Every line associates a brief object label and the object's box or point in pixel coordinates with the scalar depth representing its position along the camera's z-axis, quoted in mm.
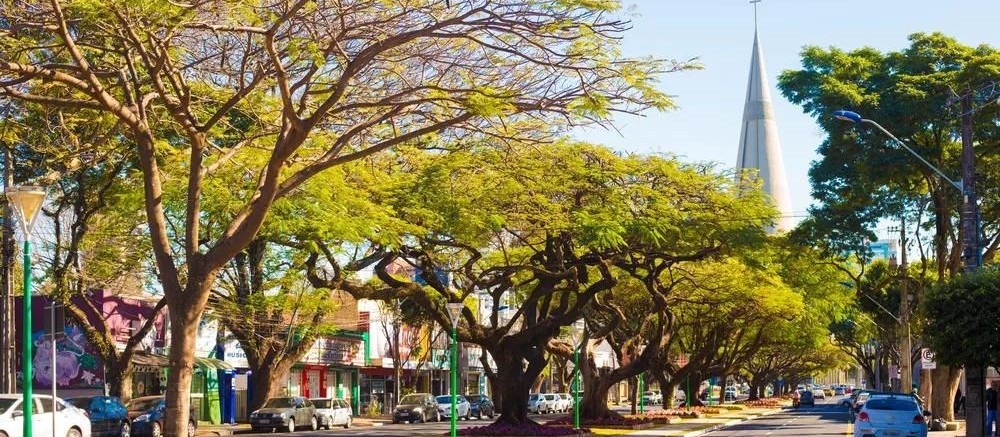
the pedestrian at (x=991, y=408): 36175
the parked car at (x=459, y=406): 63775
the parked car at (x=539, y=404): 75938
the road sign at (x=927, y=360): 38438
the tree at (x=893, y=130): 35719
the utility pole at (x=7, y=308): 29478
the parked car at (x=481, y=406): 68312
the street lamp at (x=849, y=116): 26647
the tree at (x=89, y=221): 30781
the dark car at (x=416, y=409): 60625
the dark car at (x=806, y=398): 96962
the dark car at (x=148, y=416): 38719
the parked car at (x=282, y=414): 47094
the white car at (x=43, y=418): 25547
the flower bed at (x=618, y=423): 47438
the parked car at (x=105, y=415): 35594
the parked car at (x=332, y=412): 52750
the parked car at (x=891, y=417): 31516
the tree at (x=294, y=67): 18203
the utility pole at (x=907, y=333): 47350
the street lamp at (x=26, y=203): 17875
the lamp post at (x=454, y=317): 27808
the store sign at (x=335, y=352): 65062
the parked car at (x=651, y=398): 109962
